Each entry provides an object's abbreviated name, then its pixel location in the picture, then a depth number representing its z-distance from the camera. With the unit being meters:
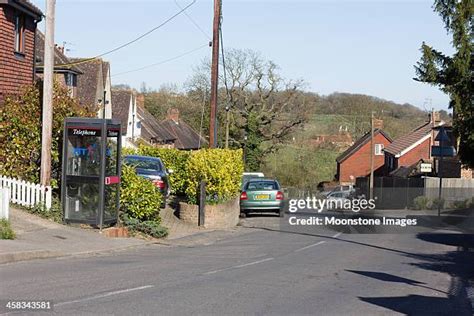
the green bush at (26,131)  19.56
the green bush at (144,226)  19.88
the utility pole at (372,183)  50.46
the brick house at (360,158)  79.00
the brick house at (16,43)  23.34
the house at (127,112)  55.44
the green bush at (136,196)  20.34
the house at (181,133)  70.31
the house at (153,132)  62.13
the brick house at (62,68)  37.72
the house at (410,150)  66.19
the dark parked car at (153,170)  26.23
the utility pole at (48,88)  18.58
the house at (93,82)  49.50
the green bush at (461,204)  37.82
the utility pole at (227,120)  53.63
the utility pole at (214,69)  28.23
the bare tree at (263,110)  65.62
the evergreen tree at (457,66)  21.77
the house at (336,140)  84.21
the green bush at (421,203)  41.62
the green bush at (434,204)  40.42
